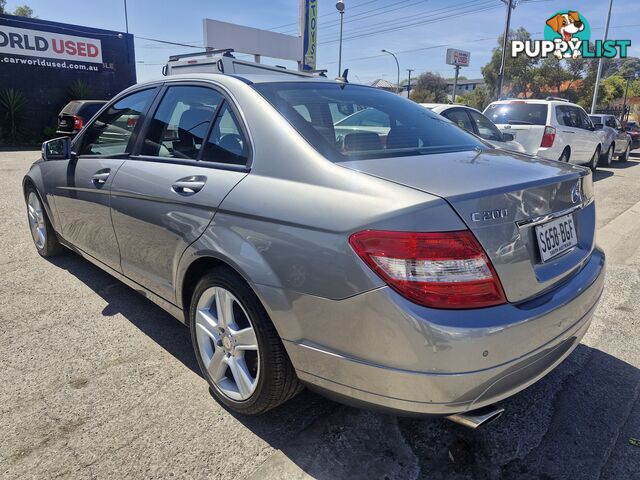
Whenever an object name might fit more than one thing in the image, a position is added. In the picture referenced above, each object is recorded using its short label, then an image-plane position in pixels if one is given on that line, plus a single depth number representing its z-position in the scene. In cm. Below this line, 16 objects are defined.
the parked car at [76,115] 1374
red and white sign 1725
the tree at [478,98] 5709
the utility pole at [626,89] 5409
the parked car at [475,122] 758
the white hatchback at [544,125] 966
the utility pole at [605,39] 3341
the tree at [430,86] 6600
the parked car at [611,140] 1299
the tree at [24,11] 5175
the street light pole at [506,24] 2386
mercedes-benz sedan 163
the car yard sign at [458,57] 4831
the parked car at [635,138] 2049
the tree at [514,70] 5225
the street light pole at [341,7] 3311
